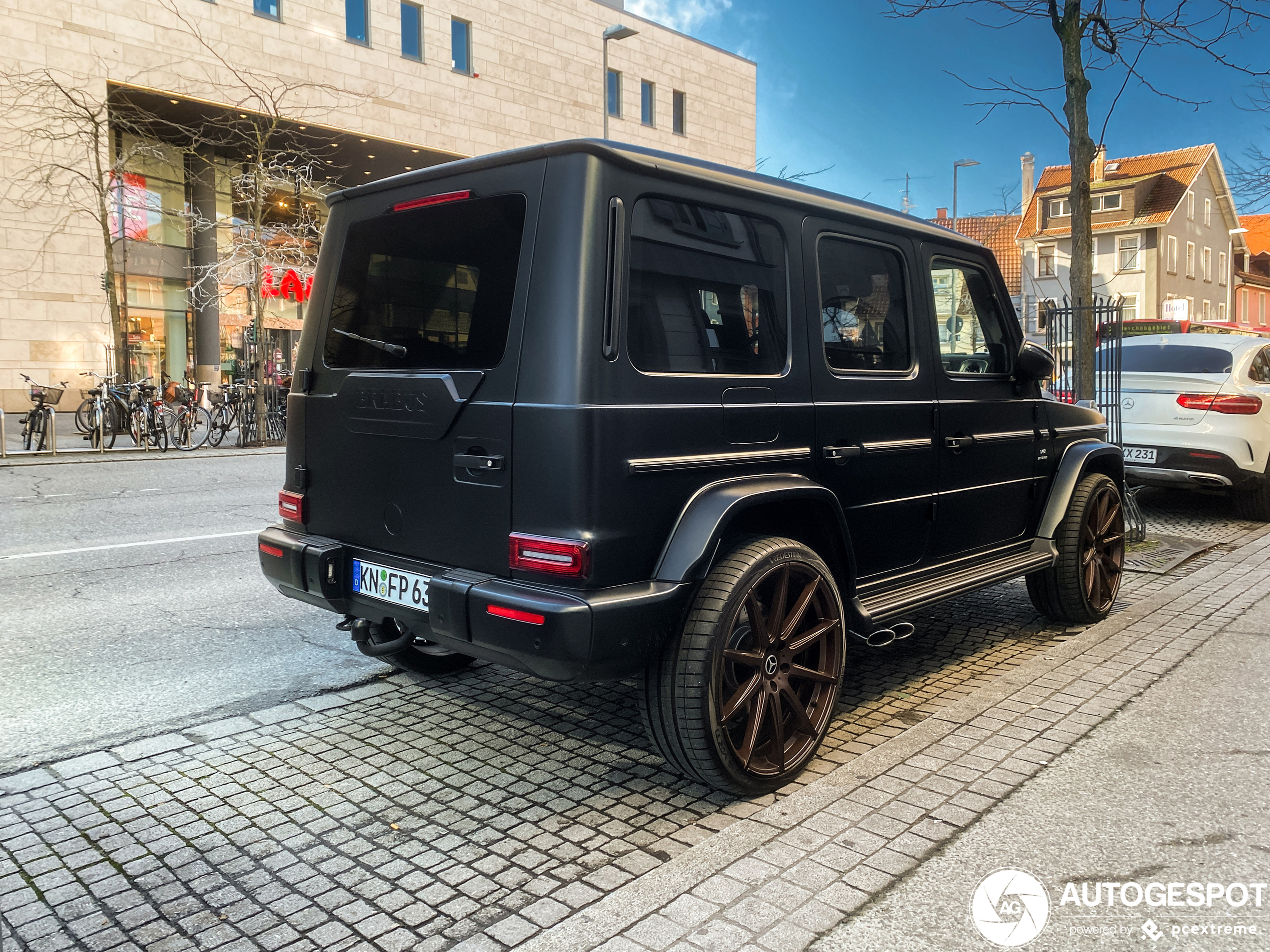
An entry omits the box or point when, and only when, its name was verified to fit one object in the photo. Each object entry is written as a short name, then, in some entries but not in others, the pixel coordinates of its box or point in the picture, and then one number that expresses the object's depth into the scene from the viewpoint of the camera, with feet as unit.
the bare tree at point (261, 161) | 68.39
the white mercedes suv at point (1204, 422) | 29.55
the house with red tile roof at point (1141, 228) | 153.79
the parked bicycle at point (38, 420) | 49.88
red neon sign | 71.00
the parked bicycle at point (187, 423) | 55.52
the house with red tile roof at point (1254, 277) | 201.98
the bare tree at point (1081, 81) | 27.17
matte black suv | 9.84
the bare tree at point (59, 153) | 75.36
